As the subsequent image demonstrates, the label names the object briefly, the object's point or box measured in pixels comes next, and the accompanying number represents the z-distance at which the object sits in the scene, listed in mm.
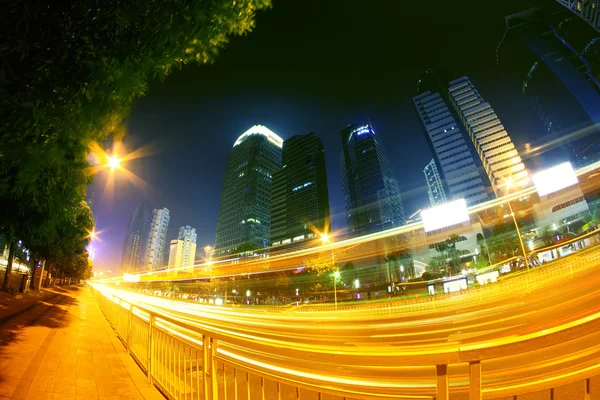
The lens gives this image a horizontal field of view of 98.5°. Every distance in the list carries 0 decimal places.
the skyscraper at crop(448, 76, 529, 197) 112625
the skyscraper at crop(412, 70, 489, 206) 118938
